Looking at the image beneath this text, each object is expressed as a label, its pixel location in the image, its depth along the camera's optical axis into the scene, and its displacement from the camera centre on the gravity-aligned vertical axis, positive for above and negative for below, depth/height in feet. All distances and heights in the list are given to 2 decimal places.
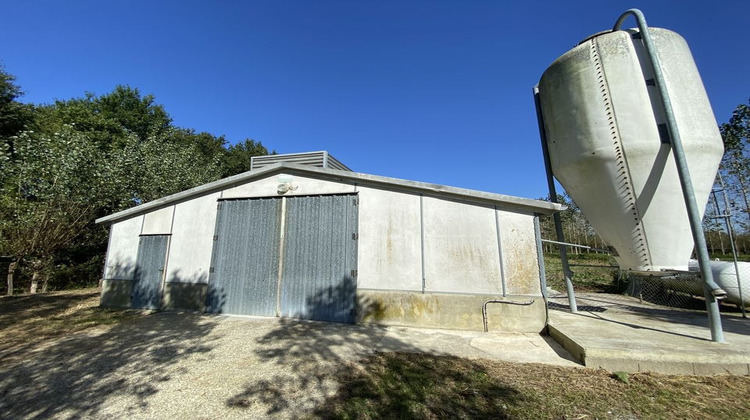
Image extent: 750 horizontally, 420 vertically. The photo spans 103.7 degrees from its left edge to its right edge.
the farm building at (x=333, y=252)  19.81 +1.29
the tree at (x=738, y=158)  40.52 +17.39
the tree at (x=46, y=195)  34.30 +9.36
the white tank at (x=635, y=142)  15.75 +6.78
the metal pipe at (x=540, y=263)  18.78 +0.31
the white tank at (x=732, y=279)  22.22 -0.91
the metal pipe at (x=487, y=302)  19.03 -2.27
